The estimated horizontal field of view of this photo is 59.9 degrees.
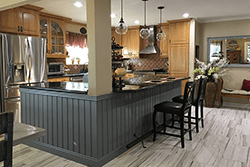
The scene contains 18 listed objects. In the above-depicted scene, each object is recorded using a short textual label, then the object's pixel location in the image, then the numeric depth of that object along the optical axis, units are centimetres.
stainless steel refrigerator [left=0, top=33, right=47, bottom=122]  406
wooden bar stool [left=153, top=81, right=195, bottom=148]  322
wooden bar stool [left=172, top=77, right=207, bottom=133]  383
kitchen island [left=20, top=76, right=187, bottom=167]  268
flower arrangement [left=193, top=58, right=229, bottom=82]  613
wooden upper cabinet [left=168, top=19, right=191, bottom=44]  651
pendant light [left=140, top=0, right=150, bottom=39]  457
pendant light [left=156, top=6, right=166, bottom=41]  497
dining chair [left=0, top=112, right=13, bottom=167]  125
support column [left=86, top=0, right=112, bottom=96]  252
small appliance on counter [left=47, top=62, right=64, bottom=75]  555
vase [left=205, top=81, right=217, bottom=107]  605
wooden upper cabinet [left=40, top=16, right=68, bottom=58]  552
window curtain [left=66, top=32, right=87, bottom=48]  671
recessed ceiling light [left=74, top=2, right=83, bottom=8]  464
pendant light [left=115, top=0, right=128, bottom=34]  391
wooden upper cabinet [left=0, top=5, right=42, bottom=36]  446
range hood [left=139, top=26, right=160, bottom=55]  752
